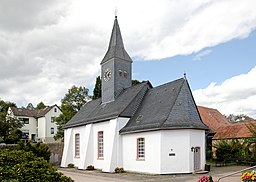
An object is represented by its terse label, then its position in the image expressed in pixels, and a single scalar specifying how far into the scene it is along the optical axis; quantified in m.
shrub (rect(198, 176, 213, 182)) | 10.77
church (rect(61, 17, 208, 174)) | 22.80
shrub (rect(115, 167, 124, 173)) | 25.89
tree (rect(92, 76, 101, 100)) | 51.94
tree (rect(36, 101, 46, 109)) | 98.70
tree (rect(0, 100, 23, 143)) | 52.03
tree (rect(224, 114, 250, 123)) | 77.22
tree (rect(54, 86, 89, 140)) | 49.50
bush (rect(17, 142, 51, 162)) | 29.27
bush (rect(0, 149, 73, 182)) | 10.66
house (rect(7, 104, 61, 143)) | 68.19
